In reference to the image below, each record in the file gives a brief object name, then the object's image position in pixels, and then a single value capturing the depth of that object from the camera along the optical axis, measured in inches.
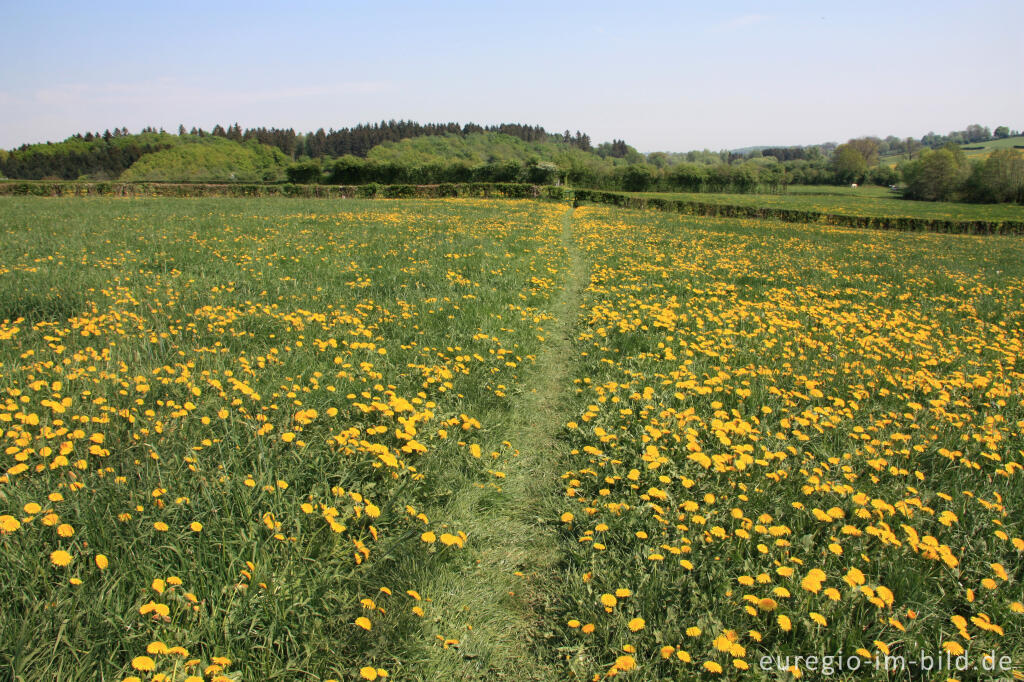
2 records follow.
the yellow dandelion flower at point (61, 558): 81.4
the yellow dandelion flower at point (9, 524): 84.7
